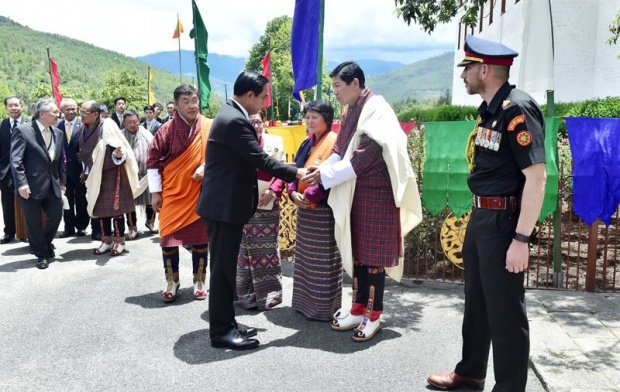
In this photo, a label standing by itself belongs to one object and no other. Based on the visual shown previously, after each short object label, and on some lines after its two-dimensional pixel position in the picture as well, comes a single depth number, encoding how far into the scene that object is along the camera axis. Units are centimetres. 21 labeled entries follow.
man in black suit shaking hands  363
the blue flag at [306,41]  551
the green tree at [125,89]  6806
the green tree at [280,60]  4362
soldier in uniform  254
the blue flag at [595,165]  470
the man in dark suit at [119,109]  943
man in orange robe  468
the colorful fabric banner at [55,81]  1653
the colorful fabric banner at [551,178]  484
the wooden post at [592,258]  496
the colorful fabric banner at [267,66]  1766
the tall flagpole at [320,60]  553
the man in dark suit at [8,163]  715
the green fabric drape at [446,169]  511
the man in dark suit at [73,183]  763
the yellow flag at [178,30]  2216
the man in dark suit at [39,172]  616
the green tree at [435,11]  530
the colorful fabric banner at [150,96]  2181
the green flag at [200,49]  884
